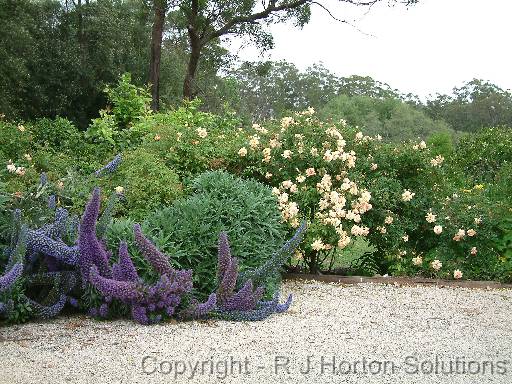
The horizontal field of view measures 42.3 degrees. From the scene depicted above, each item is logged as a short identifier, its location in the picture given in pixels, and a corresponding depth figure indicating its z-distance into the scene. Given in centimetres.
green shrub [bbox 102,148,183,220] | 583
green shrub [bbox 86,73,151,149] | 972
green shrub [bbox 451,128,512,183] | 982
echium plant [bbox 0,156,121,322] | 437
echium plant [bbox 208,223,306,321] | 461
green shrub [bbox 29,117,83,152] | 1016
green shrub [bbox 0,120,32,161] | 790
